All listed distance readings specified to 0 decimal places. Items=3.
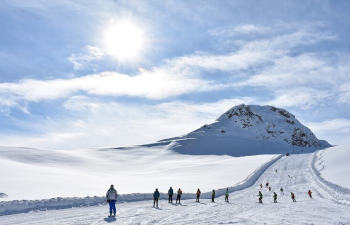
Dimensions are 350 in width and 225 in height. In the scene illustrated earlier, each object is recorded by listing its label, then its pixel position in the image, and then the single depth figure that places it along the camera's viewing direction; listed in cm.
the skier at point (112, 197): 1477
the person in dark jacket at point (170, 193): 2214
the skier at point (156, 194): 1947
